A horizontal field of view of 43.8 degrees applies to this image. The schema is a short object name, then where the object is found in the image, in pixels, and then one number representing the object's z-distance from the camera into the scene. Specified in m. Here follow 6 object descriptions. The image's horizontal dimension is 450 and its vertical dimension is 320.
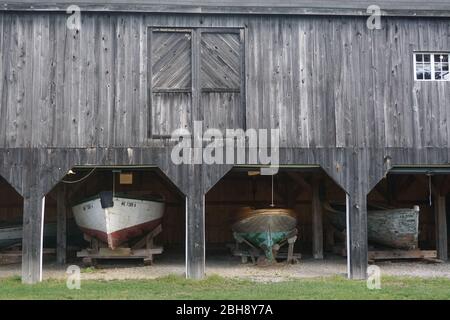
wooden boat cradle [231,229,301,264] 15.58
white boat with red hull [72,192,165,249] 14.56
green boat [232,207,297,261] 15.26
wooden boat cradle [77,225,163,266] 14.97
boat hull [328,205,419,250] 15.73
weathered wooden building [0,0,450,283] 12.86
